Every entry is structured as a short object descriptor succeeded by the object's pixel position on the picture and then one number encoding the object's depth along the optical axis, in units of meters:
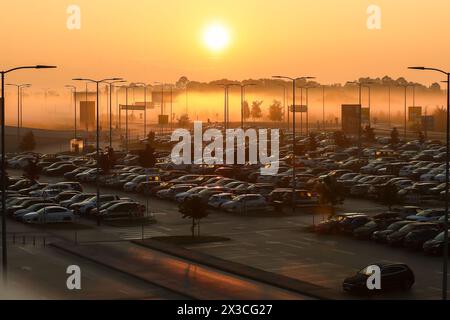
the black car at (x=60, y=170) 95.88
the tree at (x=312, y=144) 123.44
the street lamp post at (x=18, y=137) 146.80
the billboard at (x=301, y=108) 163.25
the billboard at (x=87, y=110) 145.12
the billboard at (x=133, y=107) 168.50
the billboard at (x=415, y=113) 173.88
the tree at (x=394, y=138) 130.77
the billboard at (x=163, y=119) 167.59
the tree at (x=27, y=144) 130.25
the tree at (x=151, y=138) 128.85
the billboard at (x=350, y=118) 115.88
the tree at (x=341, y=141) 131.62
